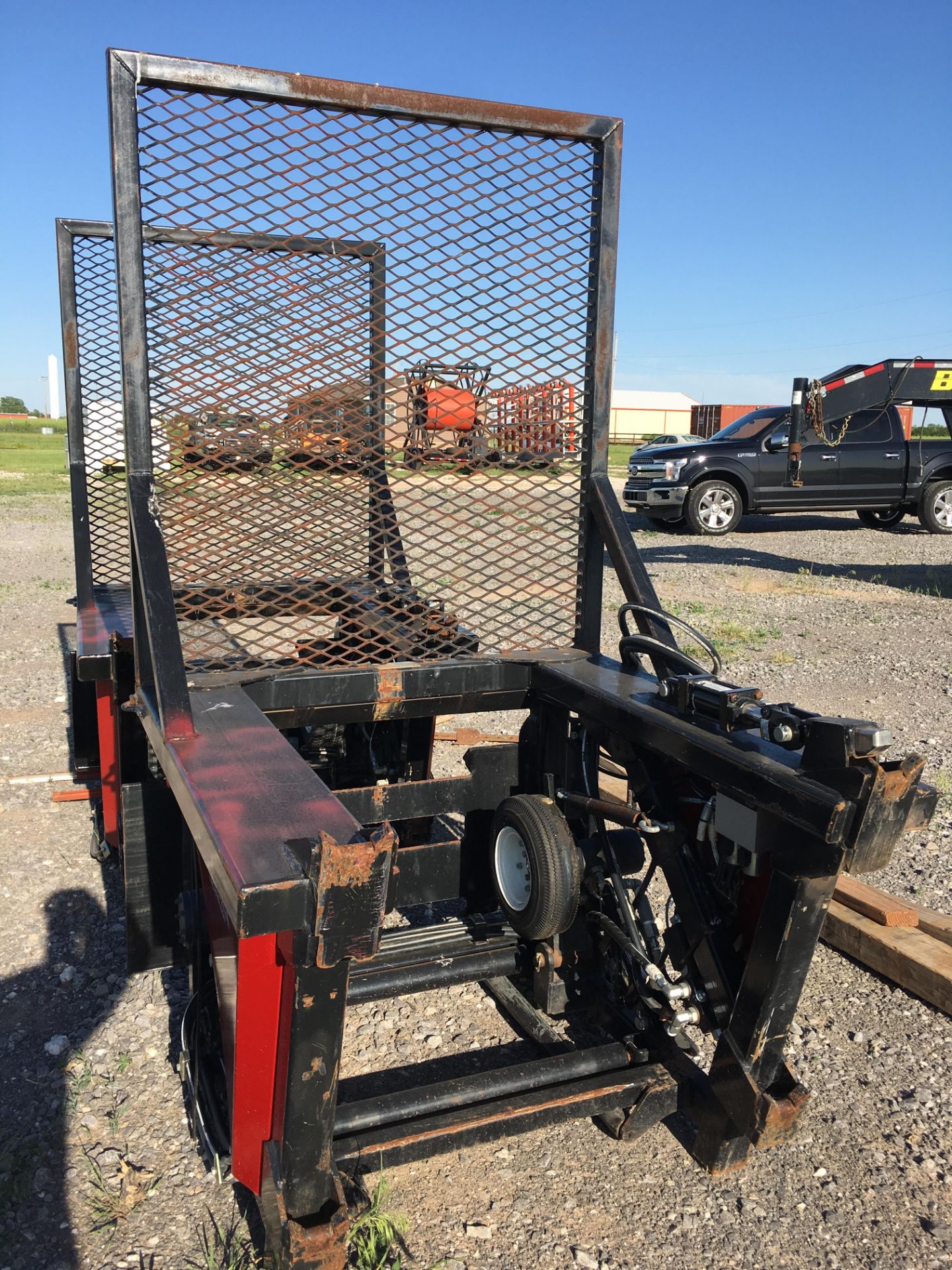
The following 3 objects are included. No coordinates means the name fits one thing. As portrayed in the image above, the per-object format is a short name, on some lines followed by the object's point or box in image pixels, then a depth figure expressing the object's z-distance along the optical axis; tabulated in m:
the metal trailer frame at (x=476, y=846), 1.76
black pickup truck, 14.88
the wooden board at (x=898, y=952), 3.07
